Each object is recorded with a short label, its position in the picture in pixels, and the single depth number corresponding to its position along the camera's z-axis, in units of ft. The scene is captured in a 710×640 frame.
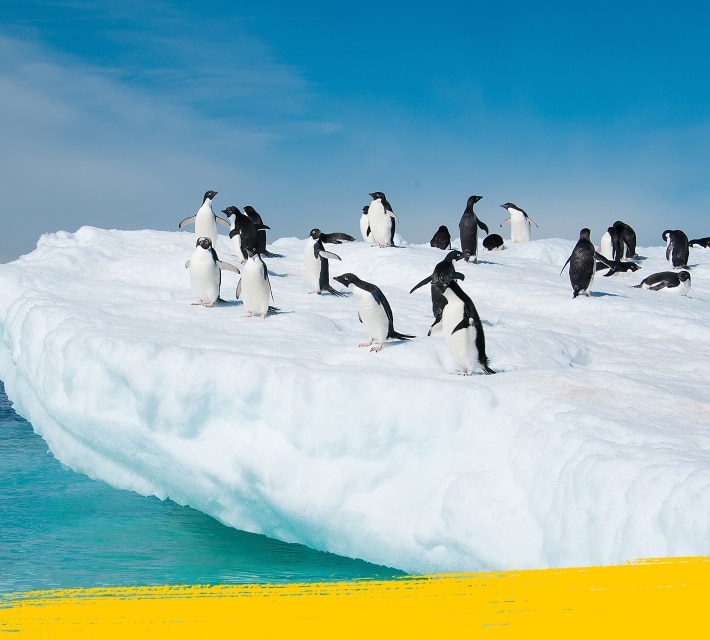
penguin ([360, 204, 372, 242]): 65.08
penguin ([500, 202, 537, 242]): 68.39
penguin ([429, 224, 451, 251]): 66.57
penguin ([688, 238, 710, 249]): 78.43
